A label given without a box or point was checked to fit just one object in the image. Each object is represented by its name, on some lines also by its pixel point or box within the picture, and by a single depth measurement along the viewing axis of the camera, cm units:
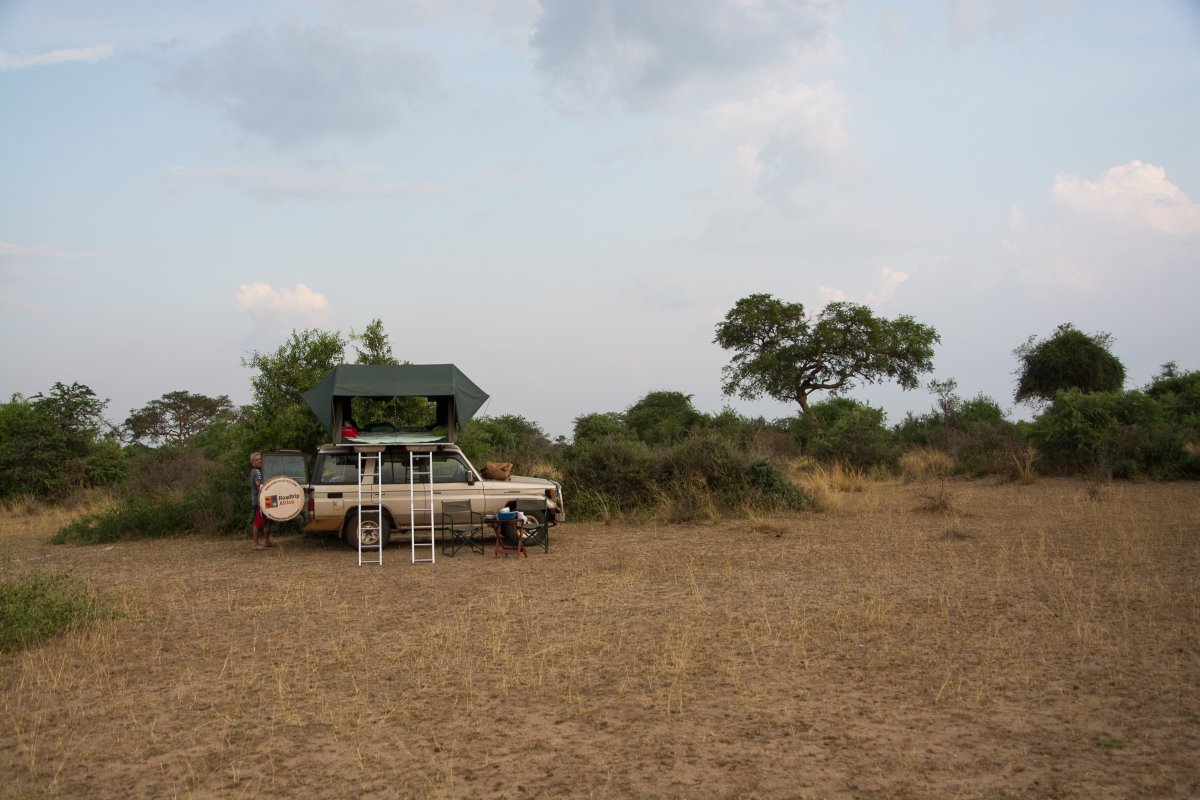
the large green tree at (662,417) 3381
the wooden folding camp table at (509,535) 1333
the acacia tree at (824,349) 3744
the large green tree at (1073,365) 3531
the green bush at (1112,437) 2142
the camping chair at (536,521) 1378
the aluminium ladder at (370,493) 1407
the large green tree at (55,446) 2275
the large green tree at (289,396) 1722
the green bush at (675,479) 1827
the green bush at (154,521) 1731
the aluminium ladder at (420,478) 1419
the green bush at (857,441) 2700
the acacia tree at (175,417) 4244
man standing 1485
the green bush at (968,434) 2498
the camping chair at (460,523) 1418
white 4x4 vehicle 1418
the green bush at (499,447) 1873
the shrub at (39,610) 798
